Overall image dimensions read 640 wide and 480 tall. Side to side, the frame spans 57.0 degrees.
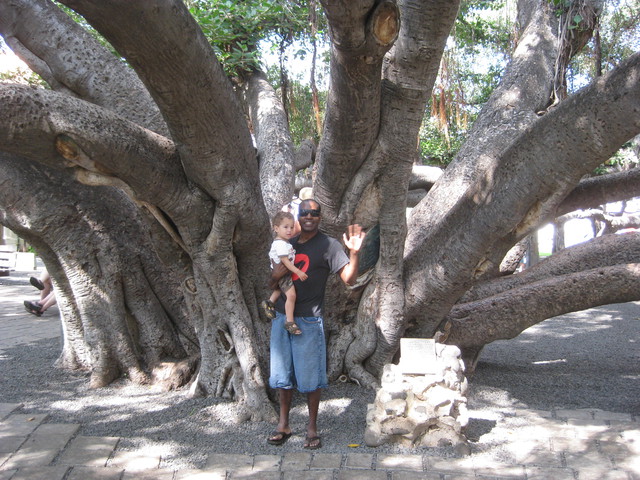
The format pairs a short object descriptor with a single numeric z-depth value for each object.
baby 3.98
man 4.02
